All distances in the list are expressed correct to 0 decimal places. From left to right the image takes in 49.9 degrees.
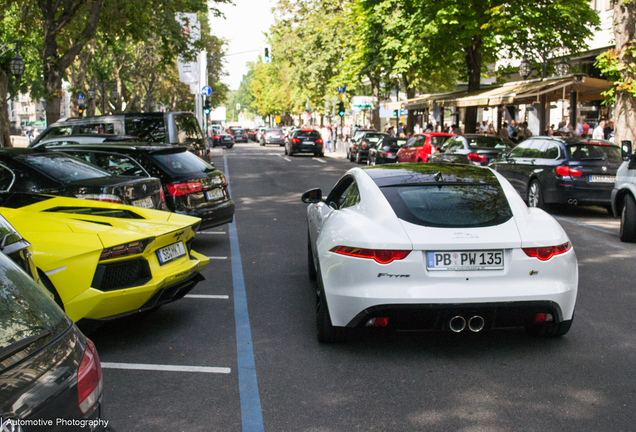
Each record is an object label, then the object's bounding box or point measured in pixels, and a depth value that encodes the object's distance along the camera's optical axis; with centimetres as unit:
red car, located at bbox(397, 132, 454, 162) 2244
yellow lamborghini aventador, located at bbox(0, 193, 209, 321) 480
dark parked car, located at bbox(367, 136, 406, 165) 2767
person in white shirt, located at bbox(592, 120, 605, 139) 2223
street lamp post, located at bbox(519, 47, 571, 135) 2727
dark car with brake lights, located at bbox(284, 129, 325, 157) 3919
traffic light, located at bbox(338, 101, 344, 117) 4181
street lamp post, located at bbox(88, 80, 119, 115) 4211
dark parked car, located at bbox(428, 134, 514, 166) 1859
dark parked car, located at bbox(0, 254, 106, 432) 202
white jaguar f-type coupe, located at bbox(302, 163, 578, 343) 466
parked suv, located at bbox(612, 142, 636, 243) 1009
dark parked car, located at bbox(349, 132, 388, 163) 3198
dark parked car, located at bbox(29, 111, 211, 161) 1442
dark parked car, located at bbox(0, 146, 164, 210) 732
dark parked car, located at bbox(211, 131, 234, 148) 5293
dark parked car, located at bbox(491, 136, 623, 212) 1309
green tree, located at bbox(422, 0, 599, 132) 2447
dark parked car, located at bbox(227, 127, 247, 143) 7281
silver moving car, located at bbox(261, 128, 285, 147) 6138
